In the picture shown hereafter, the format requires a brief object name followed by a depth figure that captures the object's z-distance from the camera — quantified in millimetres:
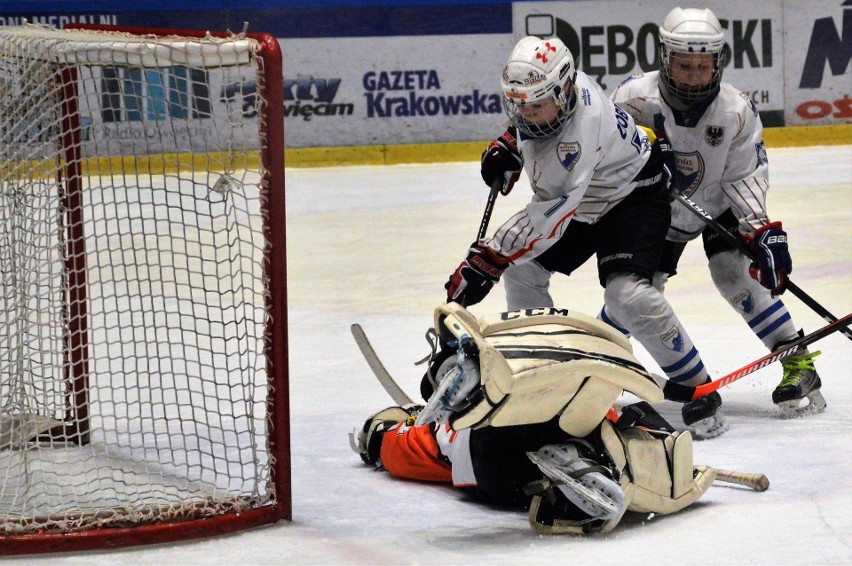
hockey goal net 4895
